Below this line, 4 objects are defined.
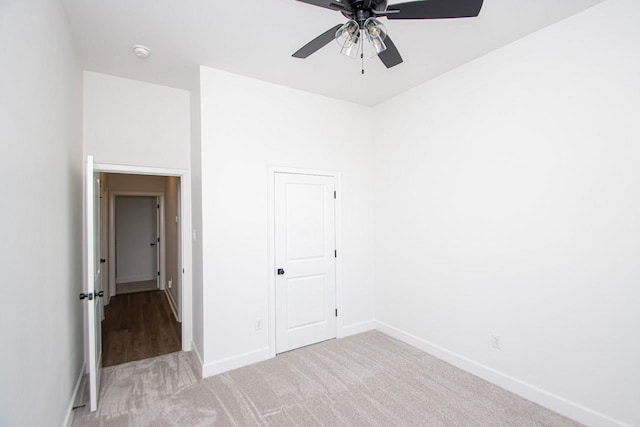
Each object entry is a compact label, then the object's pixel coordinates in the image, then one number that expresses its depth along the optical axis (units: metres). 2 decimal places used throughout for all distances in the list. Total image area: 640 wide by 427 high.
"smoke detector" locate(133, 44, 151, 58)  2.55
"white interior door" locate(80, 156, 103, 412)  2.26
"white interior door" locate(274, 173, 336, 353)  3.41
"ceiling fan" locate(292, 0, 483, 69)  1.51
